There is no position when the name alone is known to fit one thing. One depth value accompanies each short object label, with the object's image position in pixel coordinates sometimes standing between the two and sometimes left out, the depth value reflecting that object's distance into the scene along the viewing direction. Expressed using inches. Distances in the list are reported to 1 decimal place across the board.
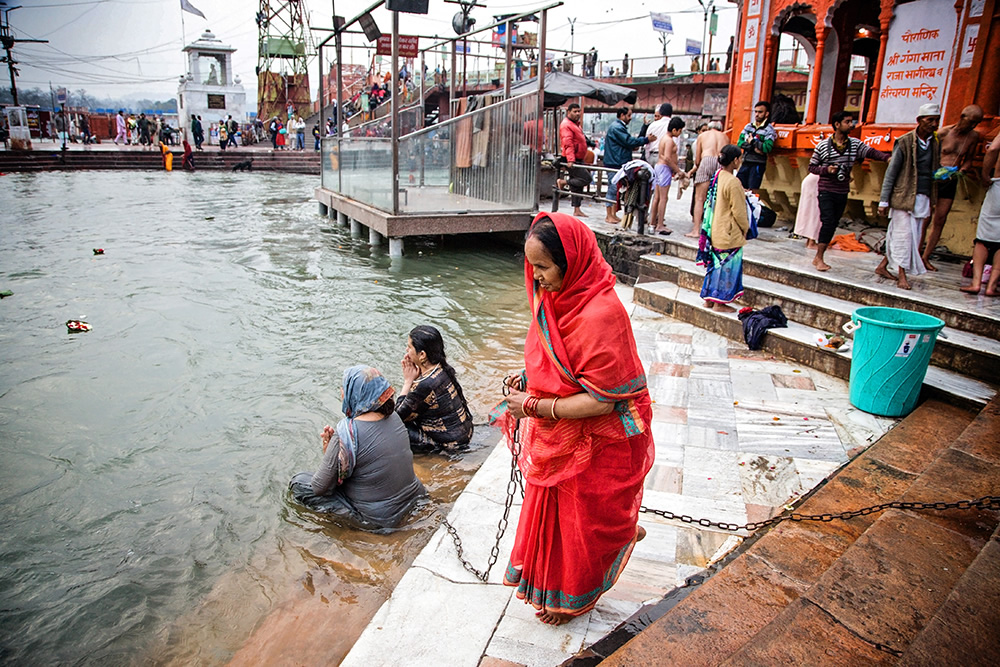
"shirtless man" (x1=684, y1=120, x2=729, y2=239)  354.0
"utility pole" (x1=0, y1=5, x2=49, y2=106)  1363.2
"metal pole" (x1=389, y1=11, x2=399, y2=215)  361.4
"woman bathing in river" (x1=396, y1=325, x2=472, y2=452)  172.7
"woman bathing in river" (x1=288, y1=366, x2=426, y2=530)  140.0
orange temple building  307.6
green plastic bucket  169.5
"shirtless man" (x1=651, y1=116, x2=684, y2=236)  362.6
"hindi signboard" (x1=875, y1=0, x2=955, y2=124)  328.8
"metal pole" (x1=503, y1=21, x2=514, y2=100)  392.5
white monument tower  1519.4
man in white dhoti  243.8
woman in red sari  87.2
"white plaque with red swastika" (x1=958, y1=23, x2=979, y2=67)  308.2
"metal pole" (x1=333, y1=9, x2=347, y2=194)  492.1
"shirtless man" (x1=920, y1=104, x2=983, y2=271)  253.4
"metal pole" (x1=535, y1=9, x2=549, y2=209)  378.3
